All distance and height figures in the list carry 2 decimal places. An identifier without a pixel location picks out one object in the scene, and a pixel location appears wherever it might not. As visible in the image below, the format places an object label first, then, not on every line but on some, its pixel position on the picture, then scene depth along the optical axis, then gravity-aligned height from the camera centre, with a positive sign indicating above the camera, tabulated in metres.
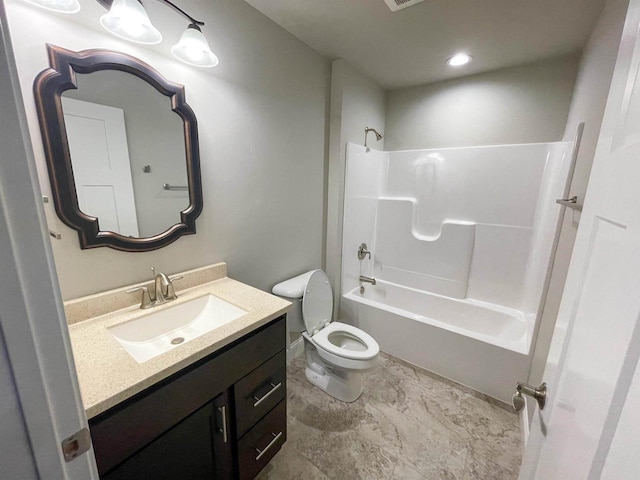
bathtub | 1.80 -1.14
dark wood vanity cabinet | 0.74 -0.81
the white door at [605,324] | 0.37 -0.23
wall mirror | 0.95 +0.13
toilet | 1.69 -1.06
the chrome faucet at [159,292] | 1.20 -0.50
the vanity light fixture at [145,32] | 0.94 +0.57
